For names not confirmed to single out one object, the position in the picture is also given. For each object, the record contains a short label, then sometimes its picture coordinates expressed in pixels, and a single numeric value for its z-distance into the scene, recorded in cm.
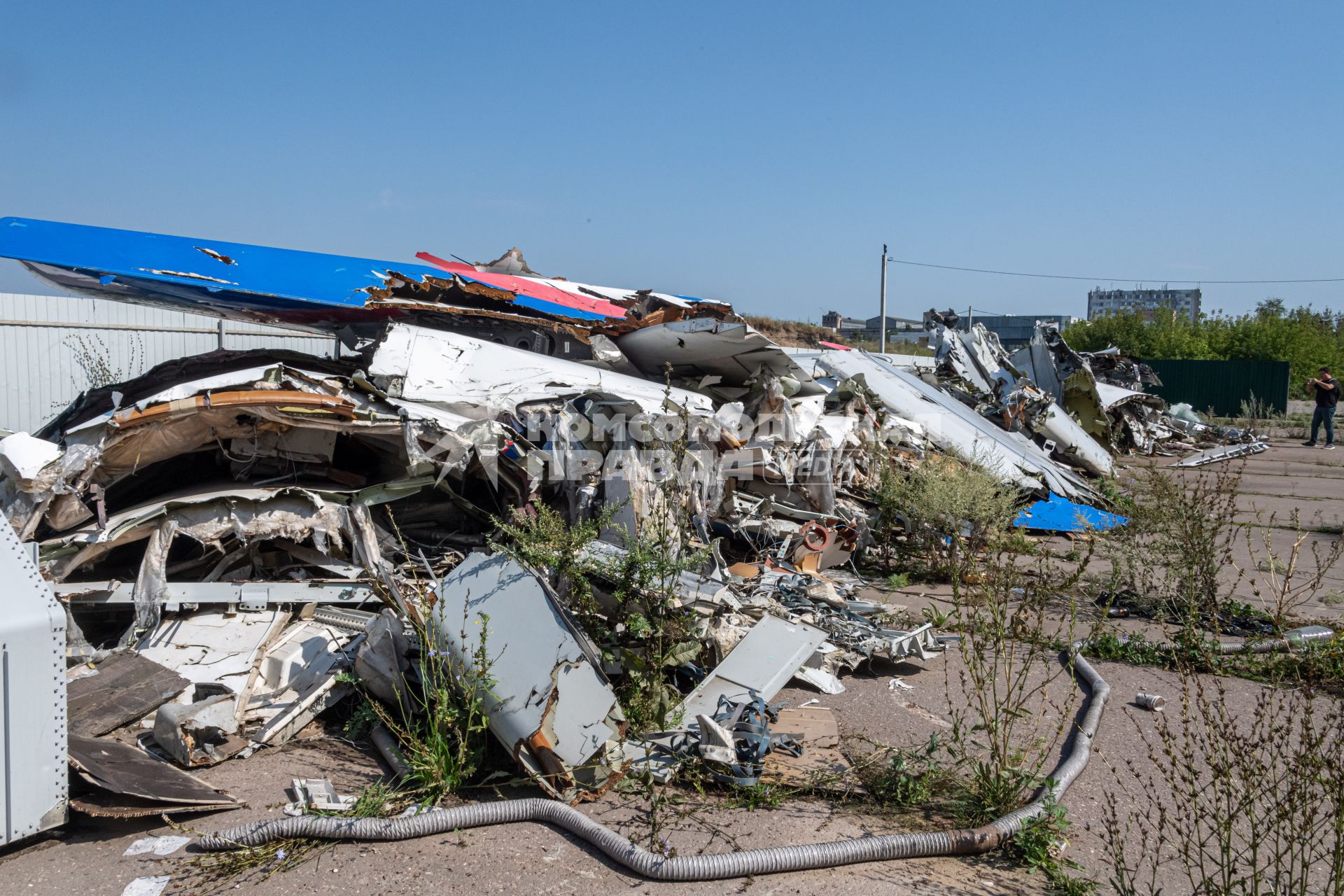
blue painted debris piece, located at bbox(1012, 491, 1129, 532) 895
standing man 1703
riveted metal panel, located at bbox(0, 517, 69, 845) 305
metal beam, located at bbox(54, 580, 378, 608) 492
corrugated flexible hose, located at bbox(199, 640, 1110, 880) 301
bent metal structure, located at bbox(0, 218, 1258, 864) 378
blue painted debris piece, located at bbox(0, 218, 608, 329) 654
